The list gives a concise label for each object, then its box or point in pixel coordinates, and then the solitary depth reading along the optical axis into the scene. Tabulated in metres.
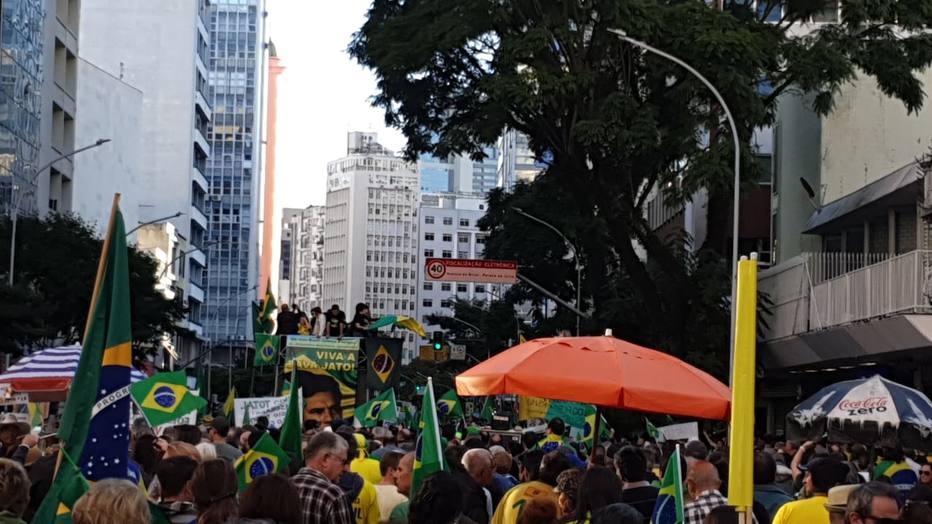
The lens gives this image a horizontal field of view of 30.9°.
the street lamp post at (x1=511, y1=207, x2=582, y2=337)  54.84
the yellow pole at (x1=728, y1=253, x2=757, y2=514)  6.75
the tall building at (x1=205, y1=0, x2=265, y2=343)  156.25
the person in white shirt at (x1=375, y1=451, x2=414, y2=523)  11.16
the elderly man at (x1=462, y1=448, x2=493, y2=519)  11.50
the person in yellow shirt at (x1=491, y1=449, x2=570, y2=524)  9.86
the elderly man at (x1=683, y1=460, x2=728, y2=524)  9.56
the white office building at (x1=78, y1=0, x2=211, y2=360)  109.31
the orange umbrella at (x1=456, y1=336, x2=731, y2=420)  11.94
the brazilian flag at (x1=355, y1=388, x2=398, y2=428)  24.59
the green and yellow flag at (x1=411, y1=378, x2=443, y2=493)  10.24
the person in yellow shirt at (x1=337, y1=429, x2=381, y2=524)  10.85
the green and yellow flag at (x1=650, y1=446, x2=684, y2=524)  9.97
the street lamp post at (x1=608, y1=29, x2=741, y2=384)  30.53
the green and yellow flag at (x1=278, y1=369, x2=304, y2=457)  11.48
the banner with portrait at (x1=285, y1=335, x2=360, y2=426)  27.88
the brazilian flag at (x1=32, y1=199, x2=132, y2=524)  7.59
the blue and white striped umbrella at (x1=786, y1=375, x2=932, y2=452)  16.20
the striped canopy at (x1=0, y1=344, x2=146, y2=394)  22.25
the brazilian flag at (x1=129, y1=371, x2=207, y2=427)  19.92
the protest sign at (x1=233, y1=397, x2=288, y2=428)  21.31
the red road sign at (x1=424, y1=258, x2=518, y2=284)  46.44
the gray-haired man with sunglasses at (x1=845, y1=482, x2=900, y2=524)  7.19
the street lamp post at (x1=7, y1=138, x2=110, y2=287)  44.16
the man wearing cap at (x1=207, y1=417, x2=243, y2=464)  13.88
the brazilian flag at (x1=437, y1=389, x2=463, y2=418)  32.19
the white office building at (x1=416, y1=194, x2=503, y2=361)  92.18
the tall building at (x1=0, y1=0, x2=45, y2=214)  51.88
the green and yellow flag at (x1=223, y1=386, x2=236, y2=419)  25.40
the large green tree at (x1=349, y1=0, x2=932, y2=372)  32.44
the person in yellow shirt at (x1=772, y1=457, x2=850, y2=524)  8.93
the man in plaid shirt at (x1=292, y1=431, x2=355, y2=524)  8.81
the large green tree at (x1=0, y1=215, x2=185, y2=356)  47.41
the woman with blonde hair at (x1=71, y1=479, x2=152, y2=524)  6.39
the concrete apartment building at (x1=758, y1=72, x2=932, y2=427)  30.06
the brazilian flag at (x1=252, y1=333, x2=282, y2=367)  28.56
